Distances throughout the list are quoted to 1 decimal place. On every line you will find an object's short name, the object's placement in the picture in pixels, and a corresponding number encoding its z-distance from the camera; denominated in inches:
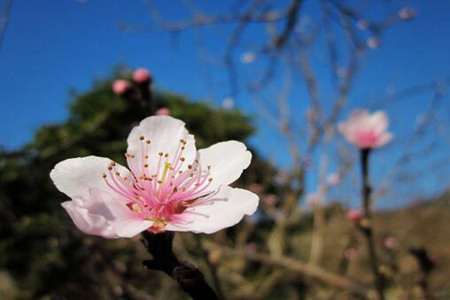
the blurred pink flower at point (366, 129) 9.5
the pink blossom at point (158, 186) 3.9
